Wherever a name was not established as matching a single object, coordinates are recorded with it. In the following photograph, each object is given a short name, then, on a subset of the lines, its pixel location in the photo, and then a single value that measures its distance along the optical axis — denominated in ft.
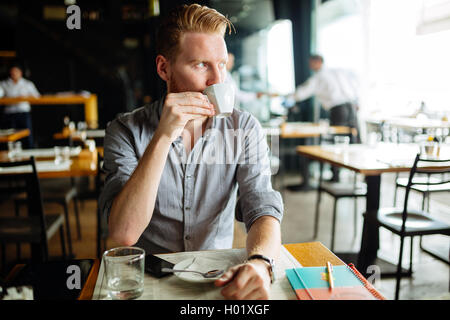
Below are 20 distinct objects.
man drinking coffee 3.13
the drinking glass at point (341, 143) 9.59
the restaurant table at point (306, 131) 13.60
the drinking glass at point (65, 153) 8.73
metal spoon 2.53
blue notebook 2.30
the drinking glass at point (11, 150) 9.09
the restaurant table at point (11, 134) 12.69
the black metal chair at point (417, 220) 6.34
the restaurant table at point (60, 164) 7.38
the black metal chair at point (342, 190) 9.24
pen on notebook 2.41
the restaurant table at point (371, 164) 7.09
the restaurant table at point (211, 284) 2.37
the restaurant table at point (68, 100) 18.21
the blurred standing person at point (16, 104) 19.31
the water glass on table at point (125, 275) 2.36
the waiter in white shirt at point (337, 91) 15.87
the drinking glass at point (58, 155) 8.33
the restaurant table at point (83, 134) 11.44
